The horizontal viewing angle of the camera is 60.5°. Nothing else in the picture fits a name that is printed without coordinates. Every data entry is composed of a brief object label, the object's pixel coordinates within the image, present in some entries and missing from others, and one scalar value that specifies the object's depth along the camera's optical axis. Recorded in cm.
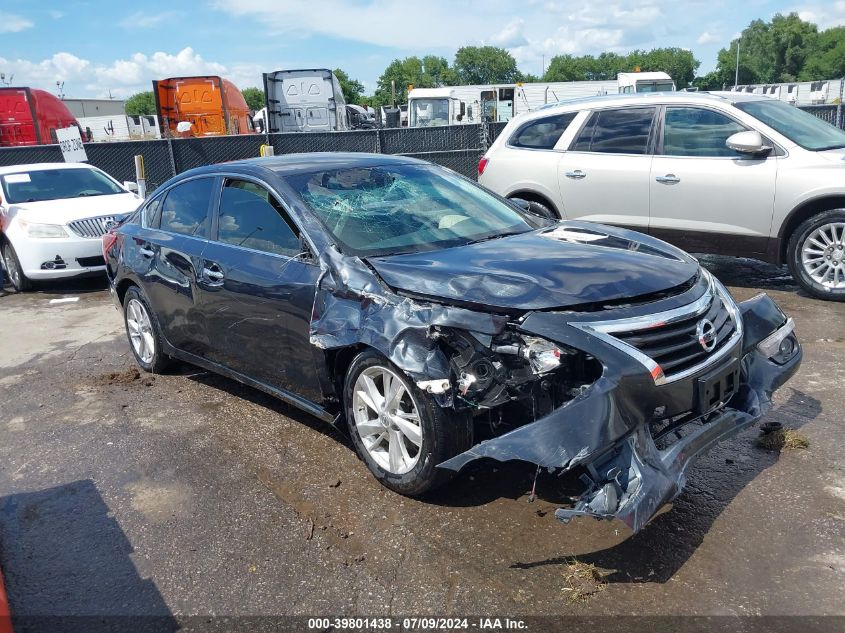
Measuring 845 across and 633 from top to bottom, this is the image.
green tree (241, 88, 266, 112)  13100
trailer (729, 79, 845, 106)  3844
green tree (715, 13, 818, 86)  10231
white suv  658
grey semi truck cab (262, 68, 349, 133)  2140
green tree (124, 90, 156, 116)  12606
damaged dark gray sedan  293
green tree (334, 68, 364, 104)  10602
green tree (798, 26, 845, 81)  9325
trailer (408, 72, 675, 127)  2675
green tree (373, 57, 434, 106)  12438
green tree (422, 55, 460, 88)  13450
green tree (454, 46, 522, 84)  13350
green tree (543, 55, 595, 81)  13150
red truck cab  2039
